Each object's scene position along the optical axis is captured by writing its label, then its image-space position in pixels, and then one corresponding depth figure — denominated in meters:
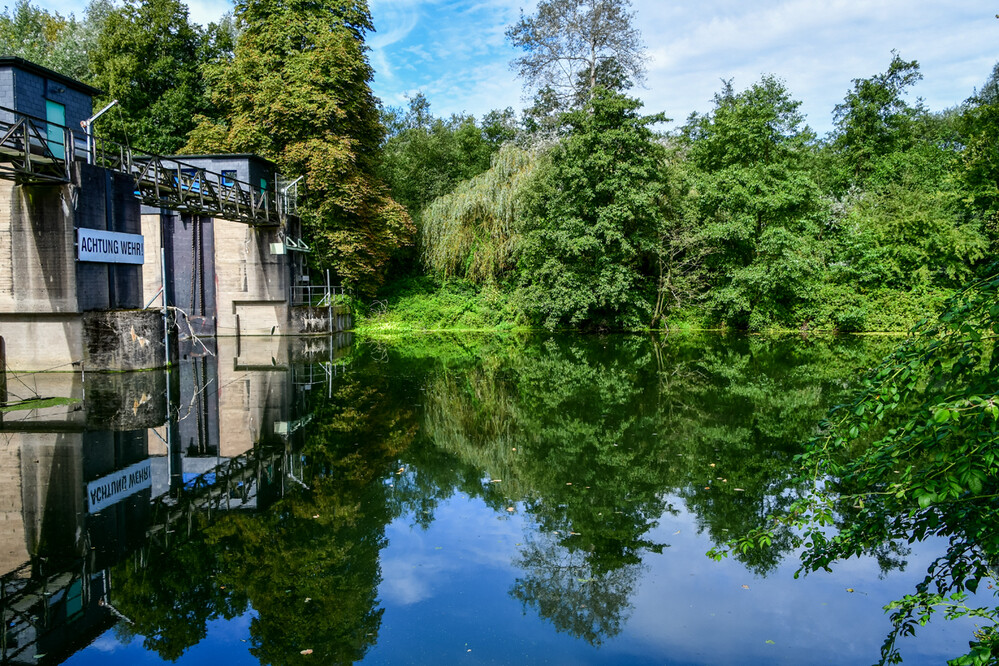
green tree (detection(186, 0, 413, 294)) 29.50
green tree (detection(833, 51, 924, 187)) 37.12
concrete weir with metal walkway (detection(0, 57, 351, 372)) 15.12
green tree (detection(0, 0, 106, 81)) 38.34
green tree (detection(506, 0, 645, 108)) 32.22
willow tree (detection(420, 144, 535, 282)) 31.52
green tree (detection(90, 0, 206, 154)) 33.88
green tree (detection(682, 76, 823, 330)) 28.09
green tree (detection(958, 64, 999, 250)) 27.03
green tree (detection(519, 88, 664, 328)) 27.72
